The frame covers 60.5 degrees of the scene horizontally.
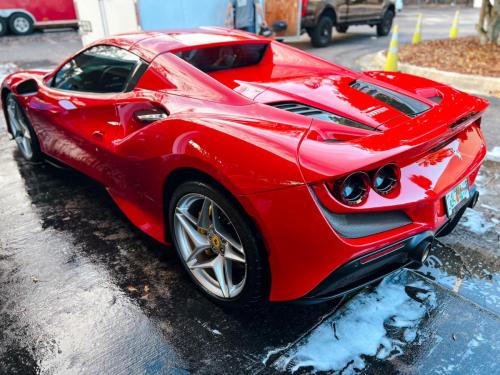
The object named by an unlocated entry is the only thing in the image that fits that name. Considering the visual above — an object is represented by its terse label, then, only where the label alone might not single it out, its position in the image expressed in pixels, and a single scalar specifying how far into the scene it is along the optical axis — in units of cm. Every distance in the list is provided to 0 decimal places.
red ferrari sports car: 185
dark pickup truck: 1071
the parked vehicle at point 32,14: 1389
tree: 813
